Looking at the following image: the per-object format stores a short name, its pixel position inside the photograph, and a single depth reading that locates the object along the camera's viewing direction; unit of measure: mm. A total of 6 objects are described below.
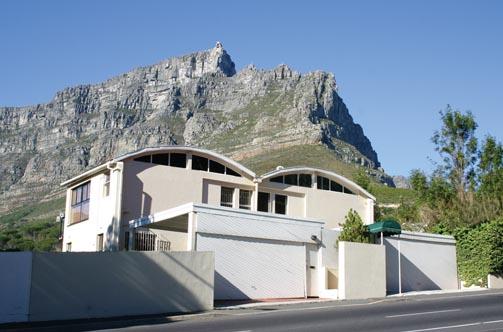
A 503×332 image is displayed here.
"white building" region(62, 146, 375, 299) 26891
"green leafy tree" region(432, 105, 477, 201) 45844
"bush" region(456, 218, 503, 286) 34094
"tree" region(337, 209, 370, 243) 29797
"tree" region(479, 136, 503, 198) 44781
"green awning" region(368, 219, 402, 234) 30167
